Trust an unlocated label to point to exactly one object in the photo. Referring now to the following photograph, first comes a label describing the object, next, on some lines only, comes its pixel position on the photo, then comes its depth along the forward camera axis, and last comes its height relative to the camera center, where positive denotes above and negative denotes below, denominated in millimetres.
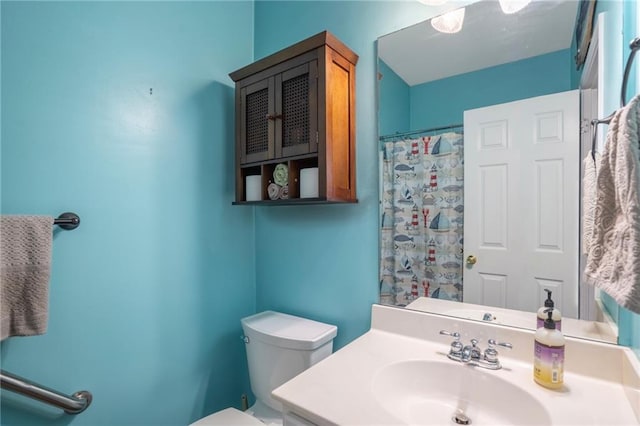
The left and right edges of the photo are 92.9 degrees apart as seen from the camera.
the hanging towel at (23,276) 821 -177
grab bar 837 -534
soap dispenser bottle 715 -352
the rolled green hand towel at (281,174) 1222 +147
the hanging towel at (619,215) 428 -10
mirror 884 +283
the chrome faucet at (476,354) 834 -408
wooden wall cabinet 1066 +359
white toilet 1152 -567
